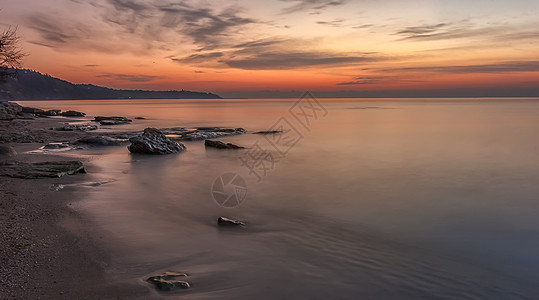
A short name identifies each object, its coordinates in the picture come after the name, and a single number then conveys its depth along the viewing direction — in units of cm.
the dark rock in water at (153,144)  1652
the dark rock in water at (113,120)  3689
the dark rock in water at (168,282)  448
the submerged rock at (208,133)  2352
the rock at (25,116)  3734
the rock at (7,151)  1394
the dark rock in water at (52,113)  4812
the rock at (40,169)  987
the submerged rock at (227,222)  731
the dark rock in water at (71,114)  5186
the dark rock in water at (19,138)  1912
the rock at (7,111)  3009
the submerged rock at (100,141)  1900
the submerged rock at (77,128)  2706
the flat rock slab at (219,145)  1975
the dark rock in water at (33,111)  4754
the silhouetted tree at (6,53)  1595
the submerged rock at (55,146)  1725
